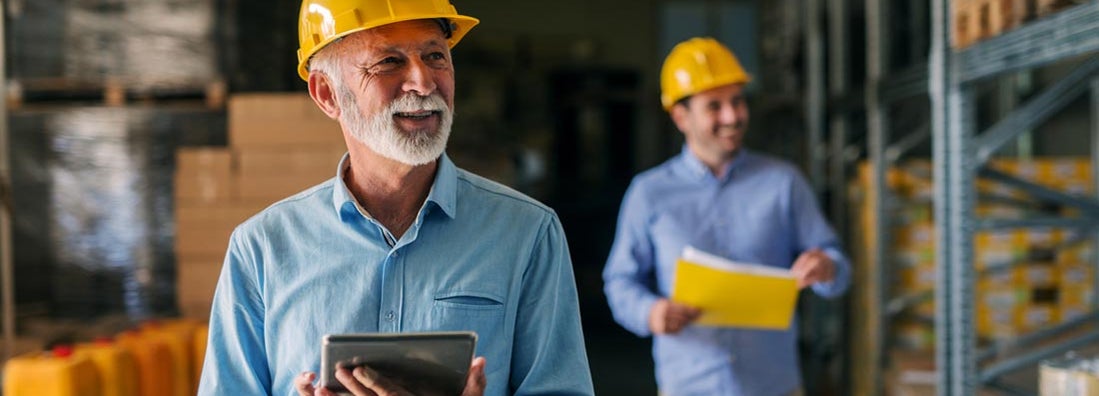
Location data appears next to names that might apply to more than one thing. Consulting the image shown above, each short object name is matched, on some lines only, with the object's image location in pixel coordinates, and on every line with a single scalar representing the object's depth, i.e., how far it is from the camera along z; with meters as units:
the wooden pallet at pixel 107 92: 5.83
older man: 1.87
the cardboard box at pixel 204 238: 5.39
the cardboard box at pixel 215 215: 5.39
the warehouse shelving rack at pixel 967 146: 3.01
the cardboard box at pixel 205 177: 5.39
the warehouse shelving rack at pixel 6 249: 5.19
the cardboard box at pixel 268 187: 5.32
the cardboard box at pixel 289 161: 5.29
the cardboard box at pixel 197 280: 5.45
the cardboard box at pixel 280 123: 5.30
